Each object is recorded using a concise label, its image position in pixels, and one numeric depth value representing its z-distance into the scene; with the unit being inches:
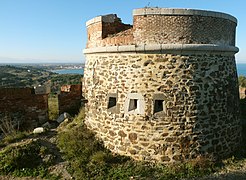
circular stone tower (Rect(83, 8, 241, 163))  289.3
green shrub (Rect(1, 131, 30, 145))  359.3
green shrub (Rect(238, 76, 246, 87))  830.6
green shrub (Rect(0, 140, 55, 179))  291.9
